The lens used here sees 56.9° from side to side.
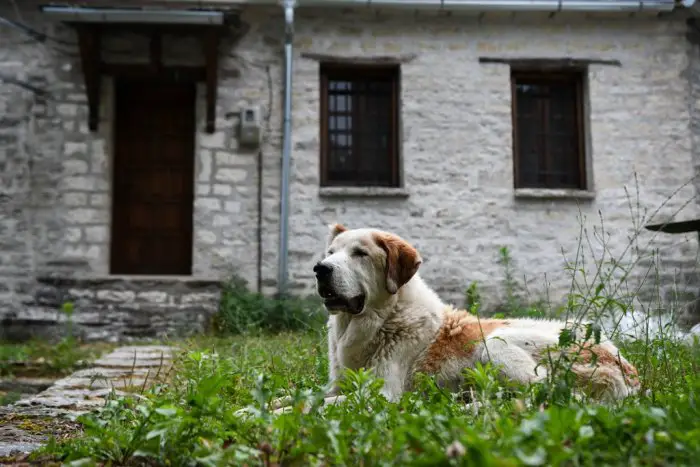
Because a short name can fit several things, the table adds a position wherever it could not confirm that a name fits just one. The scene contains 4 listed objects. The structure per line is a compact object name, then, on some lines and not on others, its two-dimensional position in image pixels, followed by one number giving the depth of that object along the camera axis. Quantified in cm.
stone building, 824
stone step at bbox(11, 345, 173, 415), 331
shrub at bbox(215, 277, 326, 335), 728
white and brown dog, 292
